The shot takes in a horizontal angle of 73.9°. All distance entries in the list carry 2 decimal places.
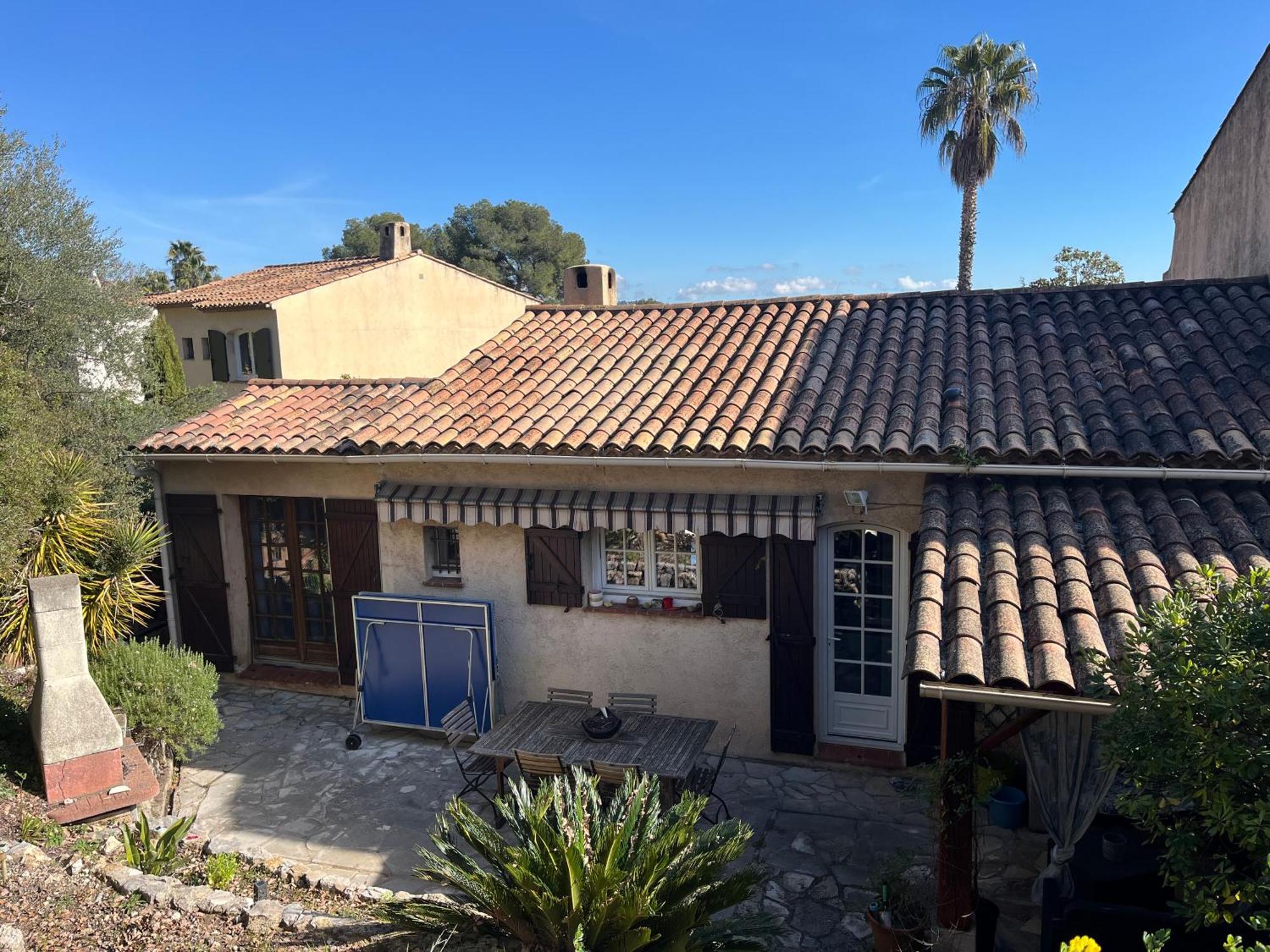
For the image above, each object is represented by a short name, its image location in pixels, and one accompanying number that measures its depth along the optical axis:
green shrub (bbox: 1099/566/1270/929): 4.69
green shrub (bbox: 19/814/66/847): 8.66
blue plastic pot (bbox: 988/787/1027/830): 9.59
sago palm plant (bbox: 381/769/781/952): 6.09
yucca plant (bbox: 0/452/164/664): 12.46
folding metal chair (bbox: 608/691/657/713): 11.27
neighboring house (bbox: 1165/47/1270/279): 11.84
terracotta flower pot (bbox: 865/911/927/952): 7.09
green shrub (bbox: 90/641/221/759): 10.77
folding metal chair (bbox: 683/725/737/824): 9.57
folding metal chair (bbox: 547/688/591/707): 11.39
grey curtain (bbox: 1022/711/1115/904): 7.45
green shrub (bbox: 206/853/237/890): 8.24
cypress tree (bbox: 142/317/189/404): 18.20
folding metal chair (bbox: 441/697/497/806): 10.42
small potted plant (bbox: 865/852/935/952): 7.11
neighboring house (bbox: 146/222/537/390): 28.34
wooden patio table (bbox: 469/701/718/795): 9.30
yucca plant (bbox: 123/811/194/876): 8.37
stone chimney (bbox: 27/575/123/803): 9.38
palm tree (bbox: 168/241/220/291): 52.62
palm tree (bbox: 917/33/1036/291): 30.62
